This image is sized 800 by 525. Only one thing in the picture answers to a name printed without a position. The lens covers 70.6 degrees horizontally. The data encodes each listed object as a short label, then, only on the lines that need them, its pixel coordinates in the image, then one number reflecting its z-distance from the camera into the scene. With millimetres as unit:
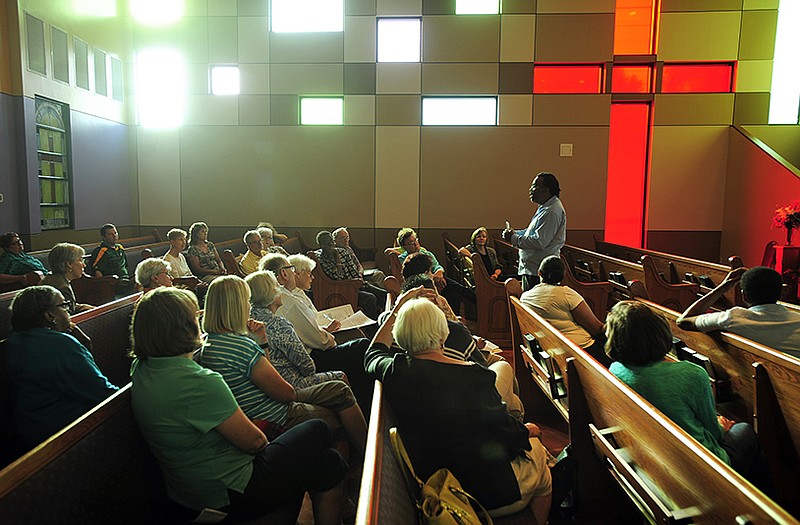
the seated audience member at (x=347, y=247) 6097
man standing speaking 3952
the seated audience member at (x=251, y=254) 5633
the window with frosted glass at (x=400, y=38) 8266
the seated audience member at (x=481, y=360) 2467
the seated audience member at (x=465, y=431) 1689
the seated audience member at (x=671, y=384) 1740
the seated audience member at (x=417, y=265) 3352
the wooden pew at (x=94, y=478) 1173
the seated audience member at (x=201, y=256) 5516
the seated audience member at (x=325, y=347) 2990
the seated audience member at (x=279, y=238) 6968
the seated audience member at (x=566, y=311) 3087
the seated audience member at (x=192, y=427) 1565
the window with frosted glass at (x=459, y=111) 8352
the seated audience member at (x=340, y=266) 5312
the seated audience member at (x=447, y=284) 5417
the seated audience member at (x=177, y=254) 5199
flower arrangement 6371
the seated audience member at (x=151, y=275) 3549
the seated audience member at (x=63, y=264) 3828
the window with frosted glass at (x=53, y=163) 6438
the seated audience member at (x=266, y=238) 6012
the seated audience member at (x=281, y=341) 2510
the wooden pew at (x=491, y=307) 4984
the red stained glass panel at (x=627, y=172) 8352
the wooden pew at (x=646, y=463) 1097
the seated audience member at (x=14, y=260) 4535
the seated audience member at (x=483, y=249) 6164
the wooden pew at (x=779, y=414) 1843
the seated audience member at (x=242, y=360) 1999
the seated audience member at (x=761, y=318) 2354
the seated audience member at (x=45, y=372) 1947
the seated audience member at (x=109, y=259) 5109
